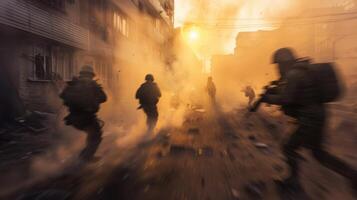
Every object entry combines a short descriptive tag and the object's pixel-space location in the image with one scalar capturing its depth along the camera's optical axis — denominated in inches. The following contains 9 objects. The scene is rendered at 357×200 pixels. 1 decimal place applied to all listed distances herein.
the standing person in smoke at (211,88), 640.4
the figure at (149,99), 291.1
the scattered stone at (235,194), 117.0
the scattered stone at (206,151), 195.5
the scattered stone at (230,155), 185.0
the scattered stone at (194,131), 287.0
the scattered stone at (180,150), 197.9
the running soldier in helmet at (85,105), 176.6
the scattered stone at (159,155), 187.9
